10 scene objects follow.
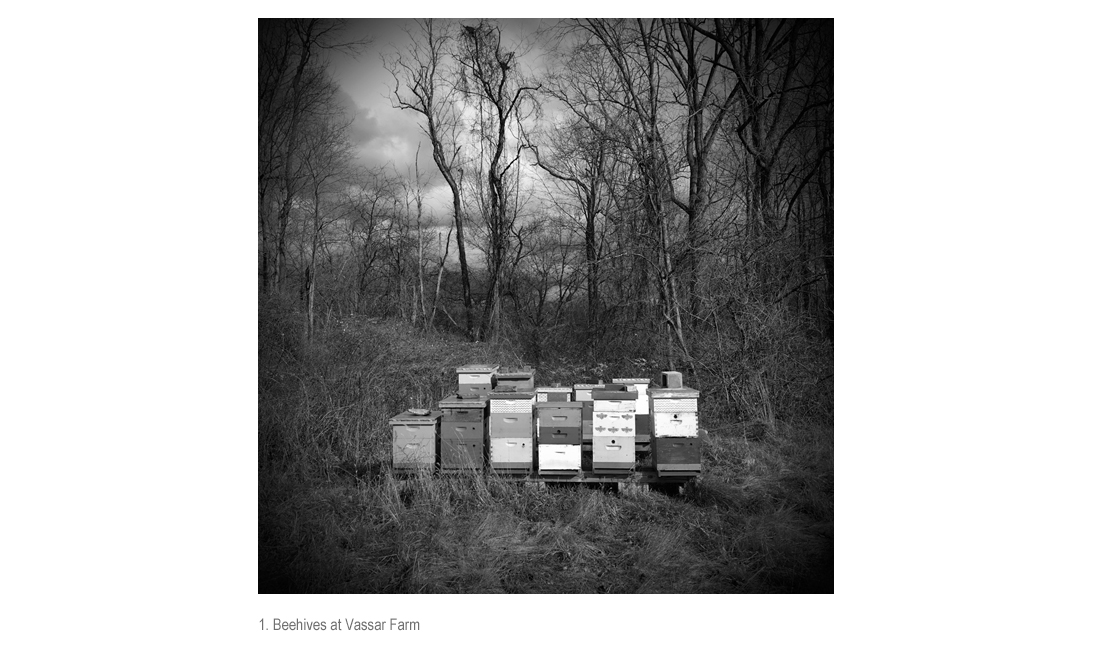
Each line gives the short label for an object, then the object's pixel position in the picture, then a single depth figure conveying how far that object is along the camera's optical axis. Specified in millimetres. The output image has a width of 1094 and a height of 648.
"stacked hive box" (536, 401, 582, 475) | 4320
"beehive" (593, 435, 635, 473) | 4309
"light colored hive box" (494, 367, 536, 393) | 5196
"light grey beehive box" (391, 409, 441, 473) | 4281
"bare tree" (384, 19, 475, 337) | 7434
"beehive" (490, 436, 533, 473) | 4344
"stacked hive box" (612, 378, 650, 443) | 5238
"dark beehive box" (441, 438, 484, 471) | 4297
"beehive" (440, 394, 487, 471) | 4301
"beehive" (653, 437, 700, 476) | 4320
